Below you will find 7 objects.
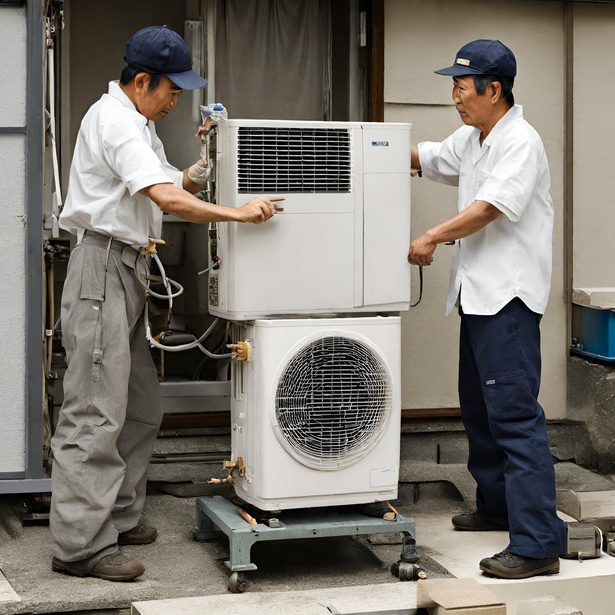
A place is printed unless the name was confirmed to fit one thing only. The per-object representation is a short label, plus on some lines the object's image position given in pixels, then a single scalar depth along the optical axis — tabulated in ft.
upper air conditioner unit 22.66
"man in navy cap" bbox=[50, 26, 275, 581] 22.04
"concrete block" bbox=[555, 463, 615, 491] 30.83
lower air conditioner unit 22.74
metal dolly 22.33
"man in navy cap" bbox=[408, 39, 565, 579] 23.17
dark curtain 31.04
